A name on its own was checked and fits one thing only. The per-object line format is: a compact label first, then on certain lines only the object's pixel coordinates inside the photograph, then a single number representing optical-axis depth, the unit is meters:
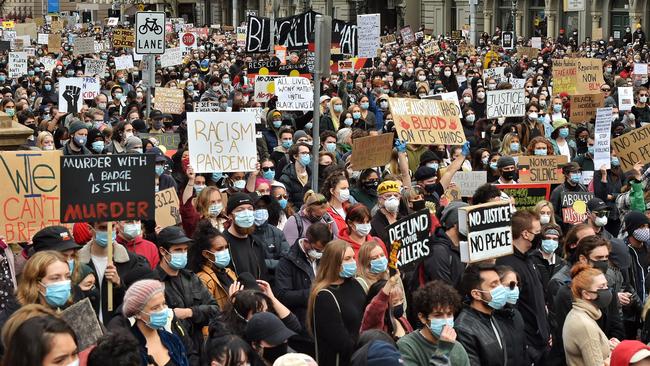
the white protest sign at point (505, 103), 17.75
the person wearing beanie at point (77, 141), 13.45
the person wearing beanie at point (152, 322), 6.40
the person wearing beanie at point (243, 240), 8.46
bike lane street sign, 18.84
